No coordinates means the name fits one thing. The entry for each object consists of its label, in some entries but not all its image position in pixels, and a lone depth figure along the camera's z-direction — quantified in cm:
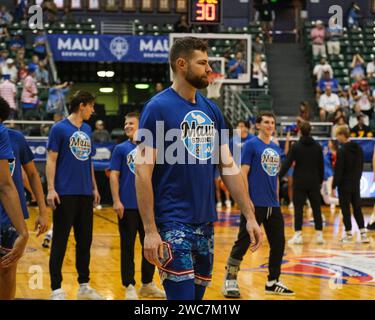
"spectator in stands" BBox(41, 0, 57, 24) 2647
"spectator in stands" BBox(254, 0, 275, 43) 3135
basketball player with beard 529
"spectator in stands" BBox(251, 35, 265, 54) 2770
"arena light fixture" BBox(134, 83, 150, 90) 2980
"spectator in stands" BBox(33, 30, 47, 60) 2525
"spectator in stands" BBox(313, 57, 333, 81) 2634
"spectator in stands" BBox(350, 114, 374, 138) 2303
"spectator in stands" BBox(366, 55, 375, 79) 2622
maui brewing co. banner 2597
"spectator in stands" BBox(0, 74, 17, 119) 2177
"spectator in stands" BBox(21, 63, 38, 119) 2245
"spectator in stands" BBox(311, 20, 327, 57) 2809
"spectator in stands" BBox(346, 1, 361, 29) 2877
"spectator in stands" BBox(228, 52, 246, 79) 2242
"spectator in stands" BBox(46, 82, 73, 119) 2280
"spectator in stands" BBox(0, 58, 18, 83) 2314
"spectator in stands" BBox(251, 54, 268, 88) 2645
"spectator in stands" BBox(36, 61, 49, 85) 2392
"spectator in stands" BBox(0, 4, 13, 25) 2675
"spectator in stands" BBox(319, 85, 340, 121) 2479
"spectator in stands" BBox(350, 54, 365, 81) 2612
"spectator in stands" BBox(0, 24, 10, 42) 2544
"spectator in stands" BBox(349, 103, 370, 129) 2373
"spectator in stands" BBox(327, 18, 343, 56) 2781
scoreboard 1925
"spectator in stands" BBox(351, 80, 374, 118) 2473
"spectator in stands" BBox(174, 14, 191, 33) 2611
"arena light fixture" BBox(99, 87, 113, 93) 2997
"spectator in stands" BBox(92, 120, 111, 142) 2147
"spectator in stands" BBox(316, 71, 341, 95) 2592
